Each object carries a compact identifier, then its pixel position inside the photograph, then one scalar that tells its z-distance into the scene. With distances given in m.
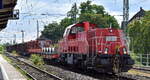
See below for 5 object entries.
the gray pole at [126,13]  31.48
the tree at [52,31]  88.69
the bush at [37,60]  36.97
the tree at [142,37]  43.16
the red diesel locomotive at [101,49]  19.94
